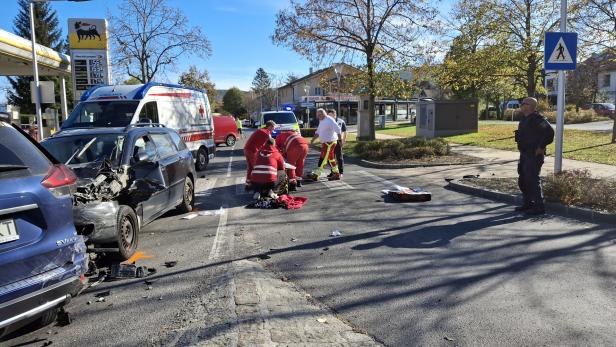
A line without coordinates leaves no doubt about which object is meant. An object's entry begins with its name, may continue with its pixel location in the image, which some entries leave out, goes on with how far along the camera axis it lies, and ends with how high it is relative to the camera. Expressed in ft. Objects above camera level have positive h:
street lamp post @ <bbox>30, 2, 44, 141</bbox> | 61.62 +5.27
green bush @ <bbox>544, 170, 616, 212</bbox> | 25.33 -3.73
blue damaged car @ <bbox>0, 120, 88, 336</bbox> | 10.55 -2.45
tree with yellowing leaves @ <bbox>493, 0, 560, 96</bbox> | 68.39 +12.94
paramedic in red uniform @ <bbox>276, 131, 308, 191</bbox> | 37.73 -1.90
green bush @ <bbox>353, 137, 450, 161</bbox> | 51.93 -2.74
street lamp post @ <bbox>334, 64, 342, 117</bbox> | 77.65 +8.98
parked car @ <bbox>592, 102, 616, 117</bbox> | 130.93 +2.66
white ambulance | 40.52 +1.56
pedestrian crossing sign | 30.76 +4.31
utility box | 89.45 +0.90
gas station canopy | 66.80 +10.89
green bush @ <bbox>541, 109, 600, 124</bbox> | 123.54 +0.99
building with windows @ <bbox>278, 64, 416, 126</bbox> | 196.13 +7.17
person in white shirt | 41.83 -1.51
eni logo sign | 79.00 +14.98
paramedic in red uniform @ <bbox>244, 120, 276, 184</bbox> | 33.22 -1.11
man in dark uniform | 25.75 -1.42
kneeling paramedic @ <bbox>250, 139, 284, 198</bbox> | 30.45 -2.71
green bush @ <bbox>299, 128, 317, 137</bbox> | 114.01 -1.69
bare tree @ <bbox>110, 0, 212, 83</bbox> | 100.63 +15.44
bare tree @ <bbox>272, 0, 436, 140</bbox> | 69.31 +13.26
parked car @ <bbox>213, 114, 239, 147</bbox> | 92.47 -0.81
